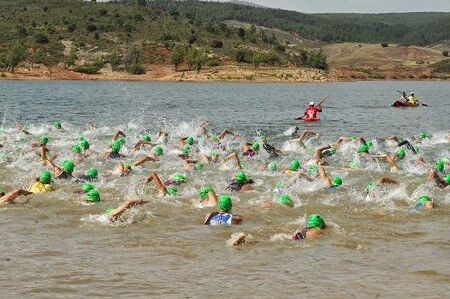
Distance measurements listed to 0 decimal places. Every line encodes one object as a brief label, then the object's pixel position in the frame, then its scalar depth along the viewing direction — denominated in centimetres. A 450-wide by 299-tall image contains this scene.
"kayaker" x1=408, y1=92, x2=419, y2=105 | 5081
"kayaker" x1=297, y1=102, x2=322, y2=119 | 3978
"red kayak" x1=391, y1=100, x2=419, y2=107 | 5120
